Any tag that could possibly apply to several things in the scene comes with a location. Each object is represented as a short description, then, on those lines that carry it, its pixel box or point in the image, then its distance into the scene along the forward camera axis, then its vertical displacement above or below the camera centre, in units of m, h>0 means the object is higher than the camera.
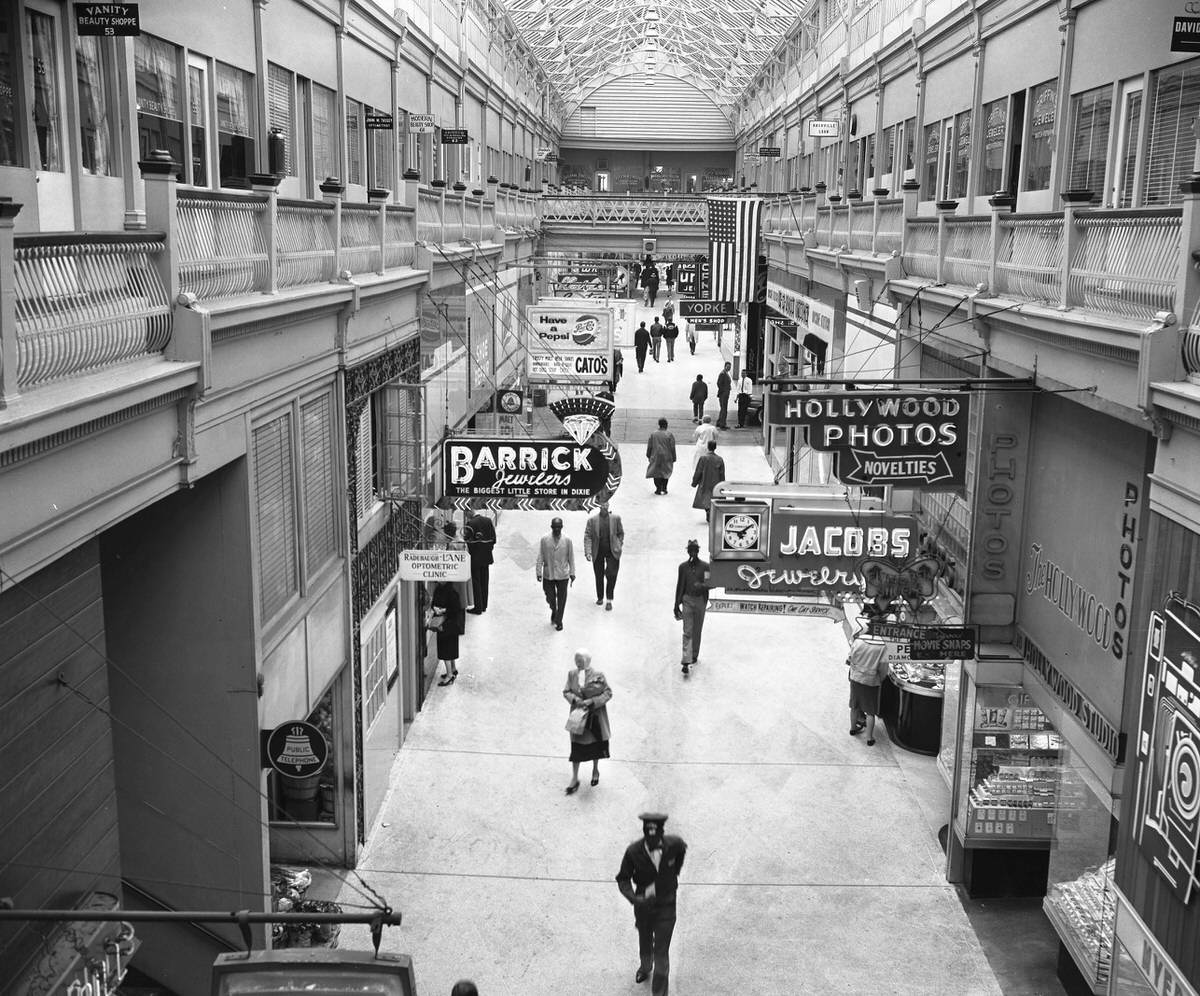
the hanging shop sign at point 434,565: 13.81 -3.68
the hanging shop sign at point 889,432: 10.30 -1.61
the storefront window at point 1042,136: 13.35 +1.09
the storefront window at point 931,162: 18.45 +1.10
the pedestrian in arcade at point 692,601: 17.06 -4.96
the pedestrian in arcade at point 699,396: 34.84 -4.48
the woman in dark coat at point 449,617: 16.45 -5.05
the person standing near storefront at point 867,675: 14.62 -5.13
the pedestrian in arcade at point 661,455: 26.92 -4.74
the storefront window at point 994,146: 15.04 +1.09
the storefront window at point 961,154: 16.88 +1.11
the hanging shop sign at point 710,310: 31.84 -1.96
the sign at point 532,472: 13.16 -2.53
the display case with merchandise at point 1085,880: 9.33 -5.10
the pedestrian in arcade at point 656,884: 10.07 -5.18
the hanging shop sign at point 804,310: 21.24 -1.48
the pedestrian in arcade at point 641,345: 45.66 -4.07
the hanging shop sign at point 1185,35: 8.38 +1.35
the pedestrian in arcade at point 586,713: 13.51 -5.12
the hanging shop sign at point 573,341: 26.95 -2.45
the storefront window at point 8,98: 8.06 +0.79
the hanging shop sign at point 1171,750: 6.84 -2.87
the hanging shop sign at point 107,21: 8.48 +1.36
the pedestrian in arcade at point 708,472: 23.89 -4.51
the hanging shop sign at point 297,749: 9.41 -3.87
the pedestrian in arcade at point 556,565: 18.53 -4.89
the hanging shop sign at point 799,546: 11.76 -2.90
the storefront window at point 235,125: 10.92 +0.97
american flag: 25.70 -0.37
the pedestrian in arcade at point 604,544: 19.50 -4.84
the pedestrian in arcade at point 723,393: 35.88 -4.54
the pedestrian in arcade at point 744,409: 37.06 -5.13
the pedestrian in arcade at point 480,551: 18.08 -4.75
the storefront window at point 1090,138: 12.10 +0.98
